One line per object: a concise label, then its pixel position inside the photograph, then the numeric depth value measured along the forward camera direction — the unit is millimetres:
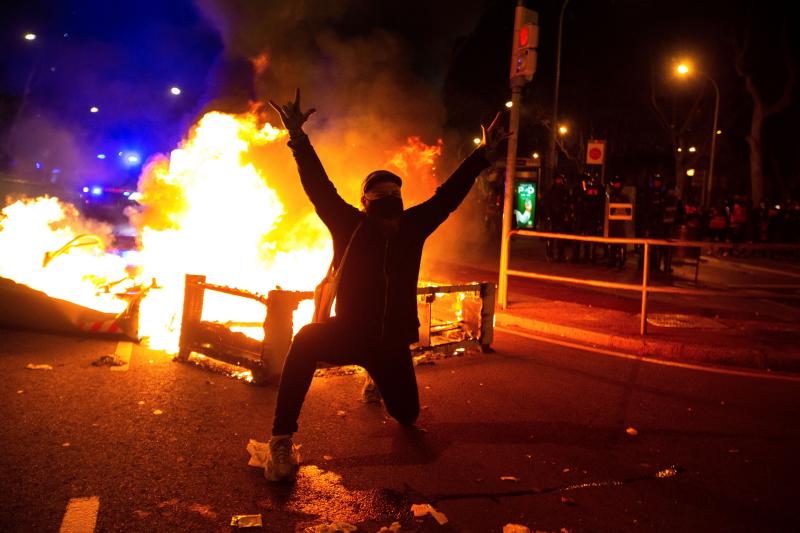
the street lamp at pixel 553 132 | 21719
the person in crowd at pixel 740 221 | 21031
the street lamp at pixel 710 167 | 29438
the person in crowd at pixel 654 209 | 13508
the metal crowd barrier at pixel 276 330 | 5344
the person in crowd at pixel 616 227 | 13062
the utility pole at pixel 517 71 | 8367
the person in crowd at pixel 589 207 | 15055
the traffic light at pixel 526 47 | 8349
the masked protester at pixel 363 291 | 3777
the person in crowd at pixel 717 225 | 21328
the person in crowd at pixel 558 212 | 15820
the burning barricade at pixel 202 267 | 5934
